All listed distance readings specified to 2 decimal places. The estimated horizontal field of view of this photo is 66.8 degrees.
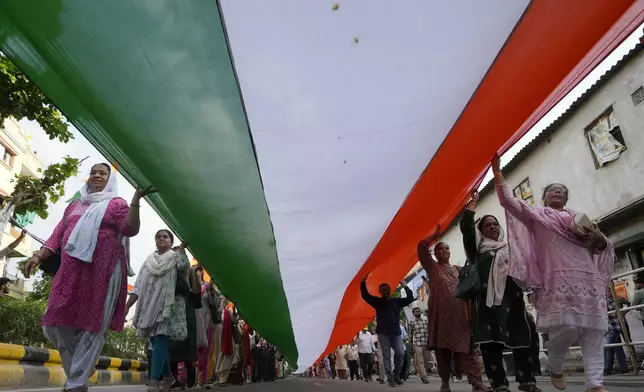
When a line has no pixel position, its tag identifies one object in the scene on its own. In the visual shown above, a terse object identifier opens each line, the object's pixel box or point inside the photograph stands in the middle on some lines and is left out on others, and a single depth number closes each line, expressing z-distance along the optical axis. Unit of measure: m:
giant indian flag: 2.01
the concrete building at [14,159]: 23.53
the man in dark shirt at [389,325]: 6.33
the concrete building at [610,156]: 10.69
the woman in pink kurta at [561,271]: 3.04
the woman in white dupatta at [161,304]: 4.59
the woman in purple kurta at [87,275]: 2.84
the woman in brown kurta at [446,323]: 4.06
